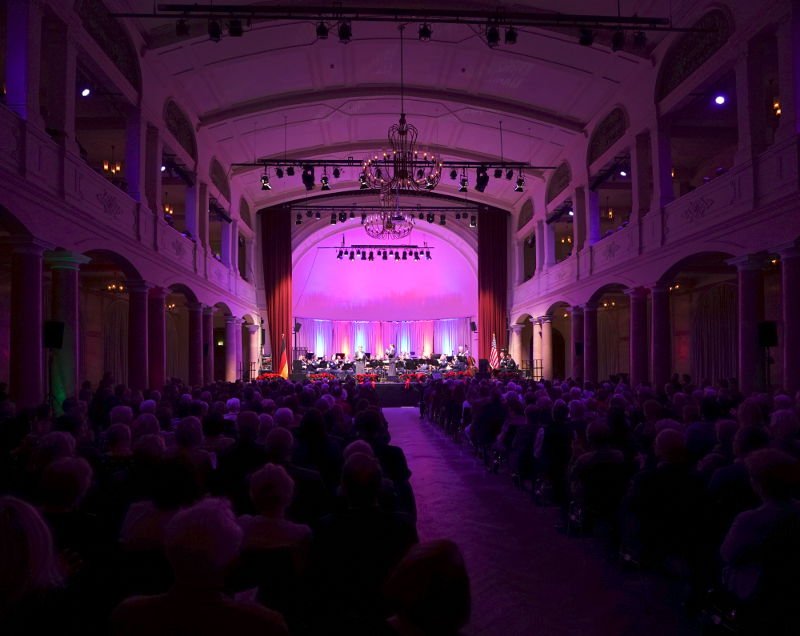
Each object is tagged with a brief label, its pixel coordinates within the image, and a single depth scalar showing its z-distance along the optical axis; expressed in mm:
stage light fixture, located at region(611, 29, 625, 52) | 10773
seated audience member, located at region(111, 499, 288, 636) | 1632
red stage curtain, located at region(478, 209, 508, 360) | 27781
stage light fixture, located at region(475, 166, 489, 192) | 16531
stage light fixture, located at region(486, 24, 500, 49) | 10303
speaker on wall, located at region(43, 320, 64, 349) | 8969
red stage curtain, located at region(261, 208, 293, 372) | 27297
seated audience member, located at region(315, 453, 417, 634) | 2465
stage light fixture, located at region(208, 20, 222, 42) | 10398
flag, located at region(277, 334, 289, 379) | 23641
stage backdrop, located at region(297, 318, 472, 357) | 33656
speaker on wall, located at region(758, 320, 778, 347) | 9758
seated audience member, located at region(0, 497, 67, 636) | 1632
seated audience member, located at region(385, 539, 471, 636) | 1470
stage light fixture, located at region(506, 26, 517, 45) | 10455
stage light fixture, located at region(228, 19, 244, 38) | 10461
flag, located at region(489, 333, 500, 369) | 23553
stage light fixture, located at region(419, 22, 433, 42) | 10656
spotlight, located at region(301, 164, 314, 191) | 16906
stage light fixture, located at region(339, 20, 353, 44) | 10297
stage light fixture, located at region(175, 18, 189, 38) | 10516
